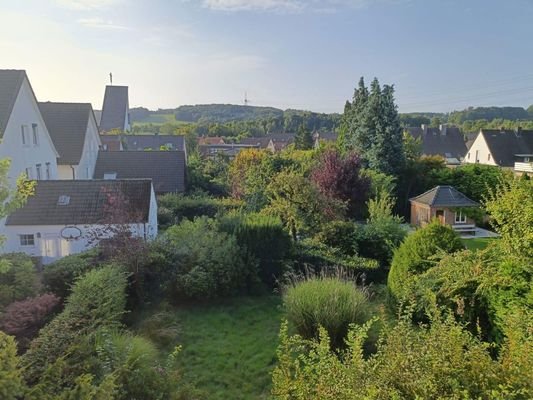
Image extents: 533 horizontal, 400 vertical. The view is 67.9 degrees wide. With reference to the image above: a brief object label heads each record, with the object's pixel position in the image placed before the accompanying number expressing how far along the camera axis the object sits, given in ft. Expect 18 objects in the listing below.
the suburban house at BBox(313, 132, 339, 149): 232.32
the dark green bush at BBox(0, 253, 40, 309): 25.24
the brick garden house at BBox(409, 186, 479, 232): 65.77
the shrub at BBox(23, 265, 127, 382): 15.25
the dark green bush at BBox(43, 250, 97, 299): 27.84
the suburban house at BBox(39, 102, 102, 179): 71.00
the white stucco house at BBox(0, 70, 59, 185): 50.81
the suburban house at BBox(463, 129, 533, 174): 128.17
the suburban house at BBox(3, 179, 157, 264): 44.34
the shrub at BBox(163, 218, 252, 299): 29.45
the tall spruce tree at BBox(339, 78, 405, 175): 84.58
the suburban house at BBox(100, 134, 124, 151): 124.26
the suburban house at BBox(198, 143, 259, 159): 175.32
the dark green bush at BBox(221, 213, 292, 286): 34.55
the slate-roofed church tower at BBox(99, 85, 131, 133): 165.27
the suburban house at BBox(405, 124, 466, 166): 161.79
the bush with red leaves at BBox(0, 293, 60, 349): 19.83
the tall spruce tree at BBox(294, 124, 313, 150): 159.63
